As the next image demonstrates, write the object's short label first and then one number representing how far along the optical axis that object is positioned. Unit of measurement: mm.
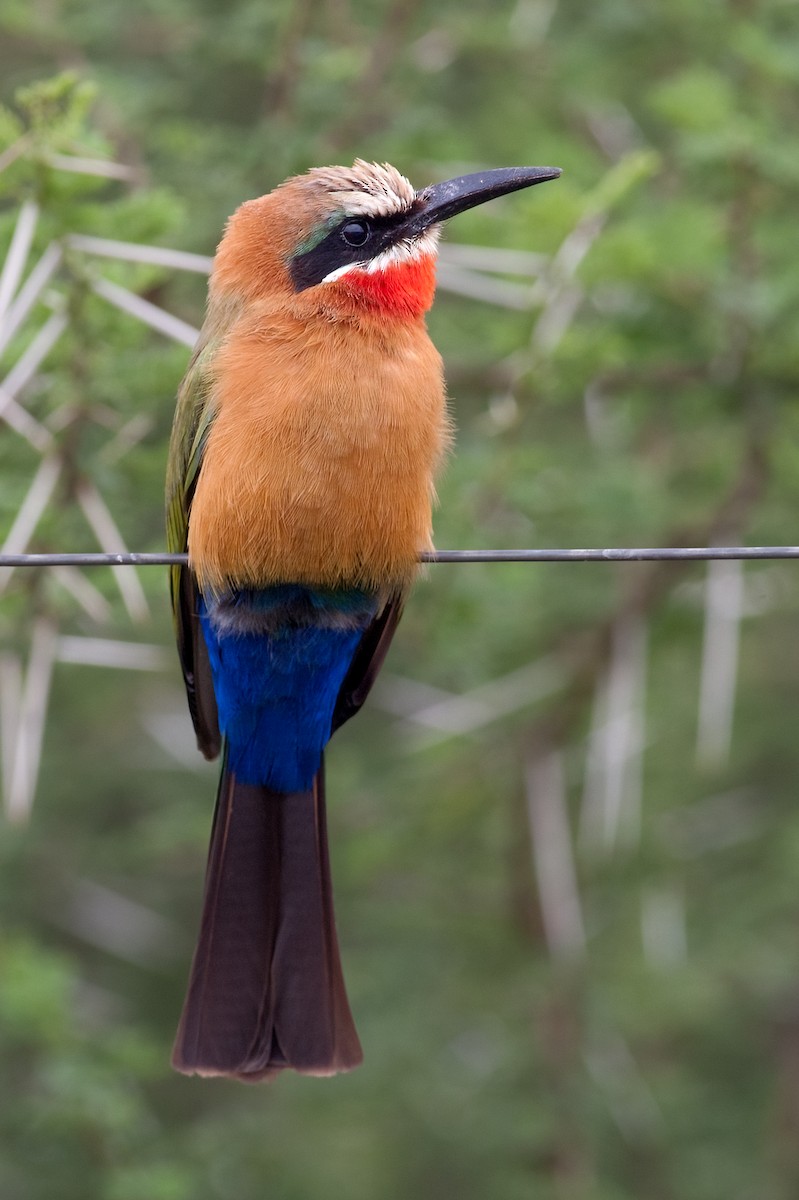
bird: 8664
